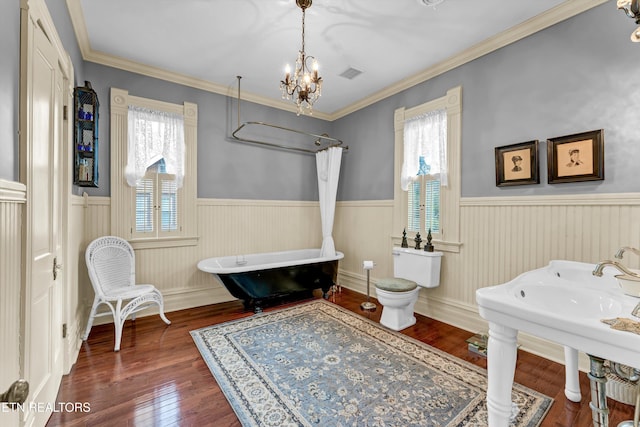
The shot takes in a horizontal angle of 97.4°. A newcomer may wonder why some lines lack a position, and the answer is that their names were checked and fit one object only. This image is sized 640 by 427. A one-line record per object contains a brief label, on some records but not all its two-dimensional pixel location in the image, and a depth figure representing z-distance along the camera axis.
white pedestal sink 0.96
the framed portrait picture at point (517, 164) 2.43
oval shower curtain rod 3.87
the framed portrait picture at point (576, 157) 2.10
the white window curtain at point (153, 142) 3.15
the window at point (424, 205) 3.26
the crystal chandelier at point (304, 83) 2.10
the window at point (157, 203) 3.23
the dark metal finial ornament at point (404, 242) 3.42
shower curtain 4.17
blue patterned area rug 1.69
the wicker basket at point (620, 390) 1.75
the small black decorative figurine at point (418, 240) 3.26
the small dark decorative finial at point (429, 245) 3.14
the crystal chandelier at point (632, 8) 1.18
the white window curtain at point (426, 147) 3.15
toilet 2.87
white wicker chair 2.56
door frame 1.22
